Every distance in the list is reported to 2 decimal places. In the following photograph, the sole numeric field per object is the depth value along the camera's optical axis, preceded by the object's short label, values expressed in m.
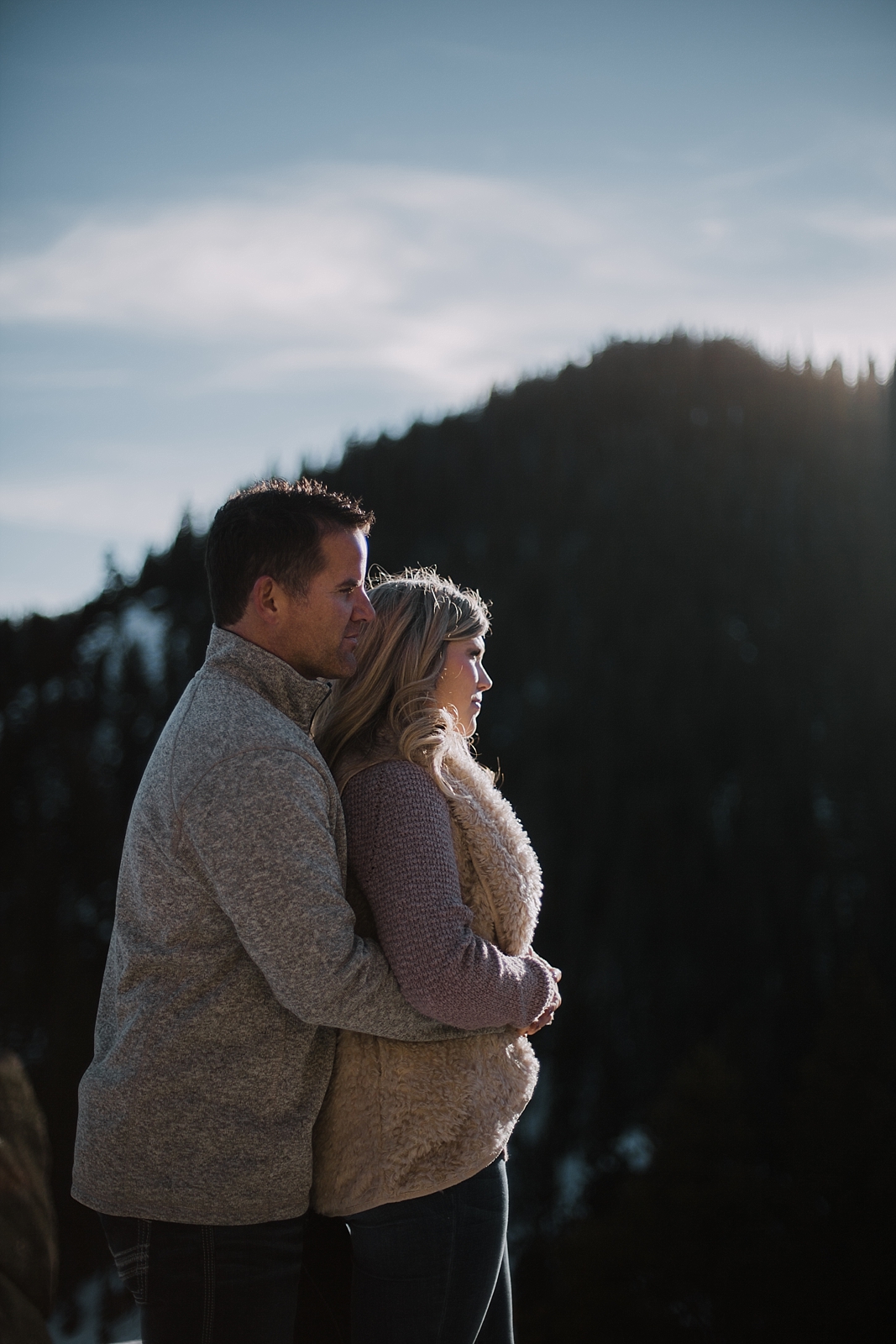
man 1.64
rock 2.75
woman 1.76
